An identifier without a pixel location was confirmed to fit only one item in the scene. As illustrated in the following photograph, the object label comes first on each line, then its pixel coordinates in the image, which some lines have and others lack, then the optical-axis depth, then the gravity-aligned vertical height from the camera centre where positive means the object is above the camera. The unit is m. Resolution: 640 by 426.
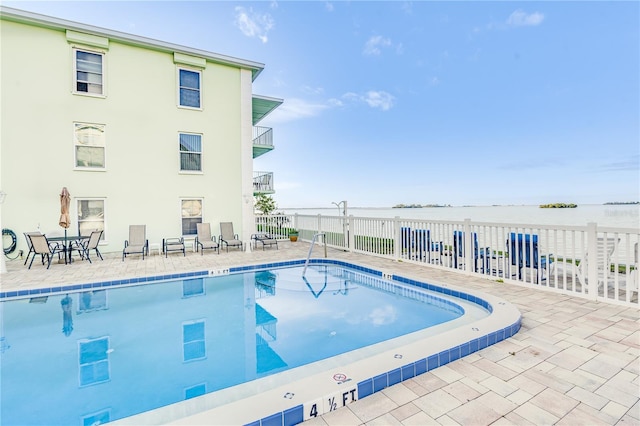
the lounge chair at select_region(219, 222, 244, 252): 10.40 -0.69
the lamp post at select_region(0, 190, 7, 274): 6.79 -1.12
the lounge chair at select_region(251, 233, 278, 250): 10.53 -0.88
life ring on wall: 8.30 -0.67
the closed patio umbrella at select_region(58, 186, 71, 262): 7.75 +0.17
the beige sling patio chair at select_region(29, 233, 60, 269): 7.15 -0.68
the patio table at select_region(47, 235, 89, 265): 7.55 -0.68
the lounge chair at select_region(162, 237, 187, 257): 9.17 -0.97
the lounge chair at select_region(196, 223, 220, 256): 9.88 -0.77
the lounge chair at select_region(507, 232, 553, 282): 5.07 -0.74
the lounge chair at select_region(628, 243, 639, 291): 4.22 -0.89
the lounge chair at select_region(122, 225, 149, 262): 9.03 -0.69
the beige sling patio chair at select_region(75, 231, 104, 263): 8.00 -0.76
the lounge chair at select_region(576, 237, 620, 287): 4.30 -0.75
